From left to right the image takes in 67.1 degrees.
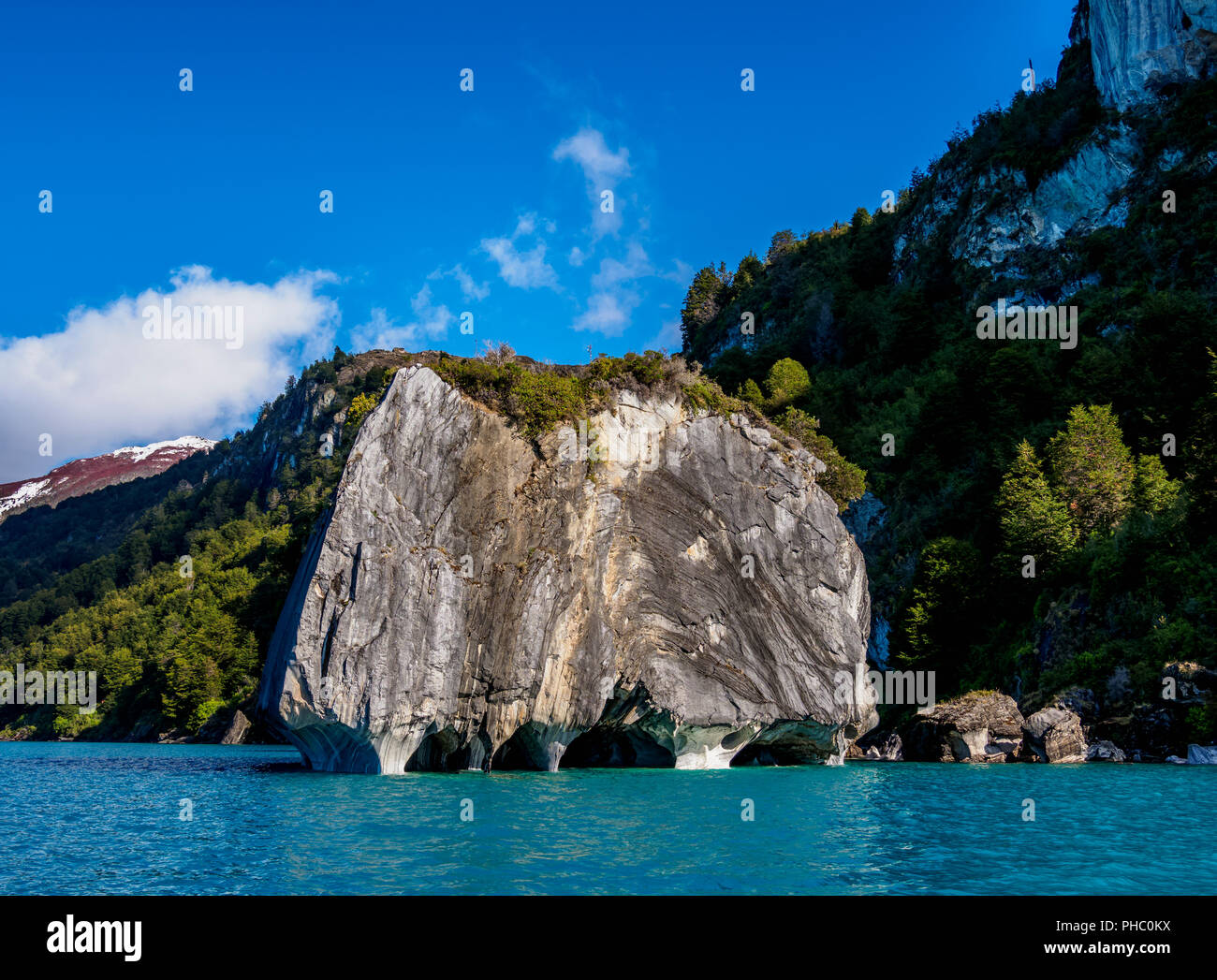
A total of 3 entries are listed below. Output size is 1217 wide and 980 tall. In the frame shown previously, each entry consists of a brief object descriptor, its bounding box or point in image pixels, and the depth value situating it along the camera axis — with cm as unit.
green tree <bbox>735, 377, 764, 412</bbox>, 6975
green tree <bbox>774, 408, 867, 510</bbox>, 4734
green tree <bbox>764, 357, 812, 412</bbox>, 7469
